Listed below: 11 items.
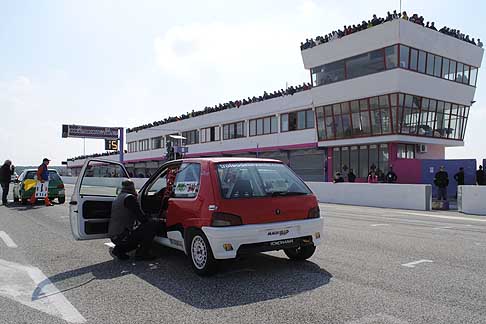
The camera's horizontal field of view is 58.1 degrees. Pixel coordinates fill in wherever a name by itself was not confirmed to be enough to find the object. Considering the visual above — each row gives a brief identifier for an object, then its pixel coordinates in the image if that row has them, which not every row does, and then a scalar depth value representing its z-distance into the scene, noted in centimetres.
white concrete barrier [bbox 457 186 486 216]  1667
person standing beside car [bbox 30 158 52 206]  1616
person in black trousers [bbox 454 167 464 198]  2209
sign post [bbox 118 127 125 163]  4812
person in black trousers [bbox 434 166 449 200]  2077
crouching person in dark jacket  673
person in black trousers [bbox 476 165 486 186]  2230
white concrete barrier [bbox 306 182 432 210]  1852
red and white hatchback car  552
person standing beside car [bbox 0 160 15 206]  1780
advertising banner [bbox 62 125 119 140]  4636
